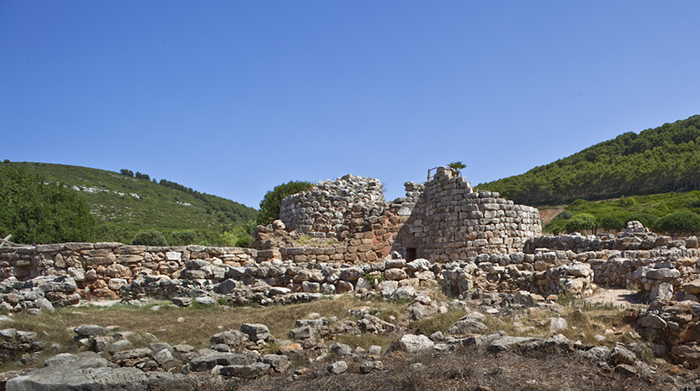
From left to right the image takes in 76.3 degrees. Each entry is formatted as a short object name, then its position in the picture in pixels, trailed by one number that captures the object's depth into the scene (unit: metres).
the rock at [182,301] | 8.59
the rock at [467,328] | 5.79
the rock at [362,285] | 8.96
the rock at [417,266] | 9.62
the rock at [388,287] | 8.36
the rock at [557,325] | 5.67
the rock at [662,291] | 7.11
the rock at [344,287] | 9.12
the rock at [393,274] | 9.31
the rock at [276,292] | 8.88
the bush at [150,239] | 33.59
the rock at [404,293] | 8.13
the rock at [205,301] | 8.59
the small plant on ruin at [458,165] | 20.89
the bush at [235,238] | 25.05
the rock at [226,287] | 9.19
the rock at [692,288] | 6.47
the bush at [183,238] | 37.44
